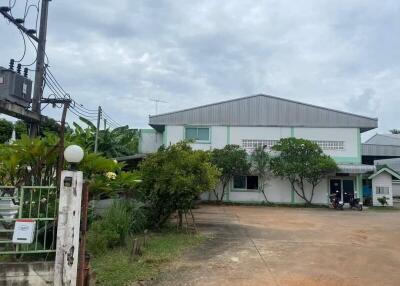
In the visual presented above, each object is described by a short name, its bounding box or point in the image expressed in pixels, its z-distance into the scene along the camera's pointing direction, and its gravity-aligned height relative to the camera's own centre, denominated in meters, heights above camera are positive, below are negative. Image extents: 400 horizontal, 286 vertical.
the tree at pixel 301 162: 25.89 +1.68
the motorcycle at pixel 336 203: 24.59 -0.83
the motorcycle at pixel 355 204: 24.50 -0.87
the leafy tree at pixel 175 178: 12.31 +0.24
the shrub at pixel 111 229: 9.26 -1.08
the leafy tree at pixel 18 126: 27.68 +3.83
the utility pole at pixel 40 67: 11.85 +3.42
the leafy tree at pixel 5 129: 27.49 +3.55
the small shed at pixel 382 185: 27.70 +0.35
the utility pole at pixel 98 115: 17.22 +2.99
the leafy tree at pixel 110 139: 21.47 +2.53
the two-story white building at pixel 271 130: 27.92 +3.99
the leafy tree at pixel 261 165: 27.20 +1.49
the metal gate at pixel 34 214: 6.17 -0.51
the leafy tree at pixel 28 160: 6.82 +0.38
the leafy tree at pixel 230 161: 26.28 +1.67
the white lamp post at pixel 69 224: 5.83 -0.59
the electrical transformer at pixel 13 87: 10.07 +2.39
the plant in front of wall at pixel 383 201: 27.39 -0.73
